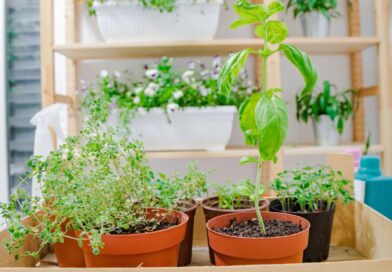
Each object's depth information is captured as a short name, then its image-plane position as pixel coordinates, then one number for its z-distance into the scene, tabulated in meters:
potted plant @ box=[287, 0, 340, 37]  1.73
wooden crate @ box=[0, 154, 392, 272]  0.54
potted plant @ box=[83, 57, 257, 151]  1.57
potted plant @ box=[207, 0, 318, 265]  0.63
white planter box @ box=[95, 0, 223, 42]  1.60
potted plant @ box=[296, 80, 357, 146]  1.71
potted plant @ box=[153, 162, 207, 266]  0.77
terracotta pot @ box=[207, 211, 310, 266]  0.63
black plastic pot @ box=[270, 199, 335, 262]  0.77
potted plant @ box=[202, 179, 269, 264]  0.80
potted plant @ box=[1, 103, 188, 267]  0.63
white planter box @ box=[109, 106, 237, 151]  1.58
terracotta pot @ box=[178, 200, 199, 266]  0.77
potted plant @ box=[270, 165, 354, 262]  0.77
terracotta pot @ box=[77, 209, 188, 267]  0.63
